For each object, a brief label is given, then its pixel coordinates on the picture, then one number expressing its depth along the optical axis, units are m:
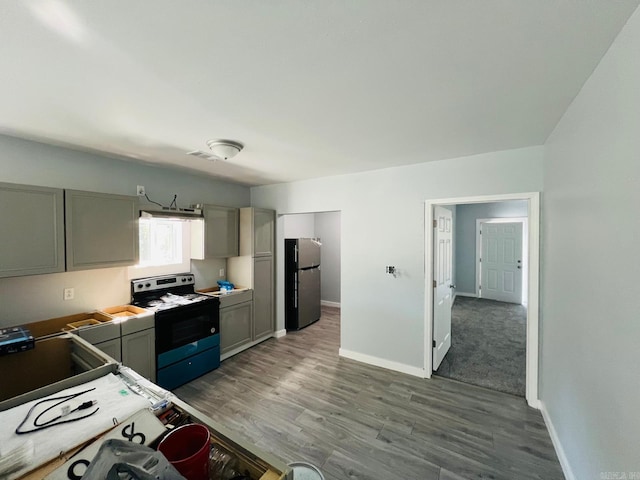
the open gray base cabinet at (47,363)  1.81
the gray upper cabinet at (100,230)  2.37
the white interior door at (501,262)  6.34
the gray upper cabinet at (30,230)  2.04
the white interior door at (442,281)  3.11
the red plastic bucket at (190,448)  0.87
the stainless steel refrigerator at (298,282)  4.69
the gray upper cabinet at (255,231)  3.87
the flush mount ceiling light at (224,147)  2.35
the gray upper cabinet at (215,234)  3.50
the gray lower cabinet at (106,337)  2.30
